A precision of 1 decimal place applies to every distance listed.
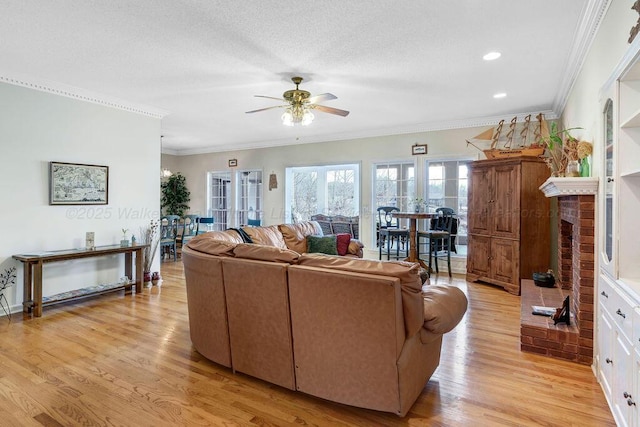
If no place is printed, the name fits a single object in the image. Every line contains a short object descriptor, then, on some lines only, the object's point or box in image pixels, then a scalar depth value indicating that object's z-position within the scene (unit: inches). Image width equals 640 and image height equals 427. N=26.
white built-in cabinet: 67.4
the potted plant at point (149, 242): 207.2
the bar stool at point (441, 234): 226.2
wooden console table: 151.4
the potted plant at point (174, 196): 358.8
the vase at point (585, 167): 115.2
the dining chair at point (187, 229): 282.5
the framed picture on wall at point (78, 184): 167.6
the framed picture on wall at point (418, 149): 249.1
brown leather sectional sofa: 76.0
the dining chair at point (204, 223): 326.2
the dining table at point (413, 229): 219.8
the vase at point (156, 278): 210.7
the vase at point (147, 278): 206.1
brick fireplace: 104.0
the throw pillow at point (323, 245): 210.1
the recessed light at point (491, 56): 130.4
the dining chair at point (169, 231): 271.1
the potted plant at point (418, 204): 242.7
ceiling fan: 153.0
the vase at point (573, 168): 117.3
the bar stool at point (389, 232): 247.0
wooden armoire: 193.0
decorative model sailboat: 195.8
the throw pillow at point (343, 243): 211.0
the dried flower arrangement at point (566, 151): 116.0
